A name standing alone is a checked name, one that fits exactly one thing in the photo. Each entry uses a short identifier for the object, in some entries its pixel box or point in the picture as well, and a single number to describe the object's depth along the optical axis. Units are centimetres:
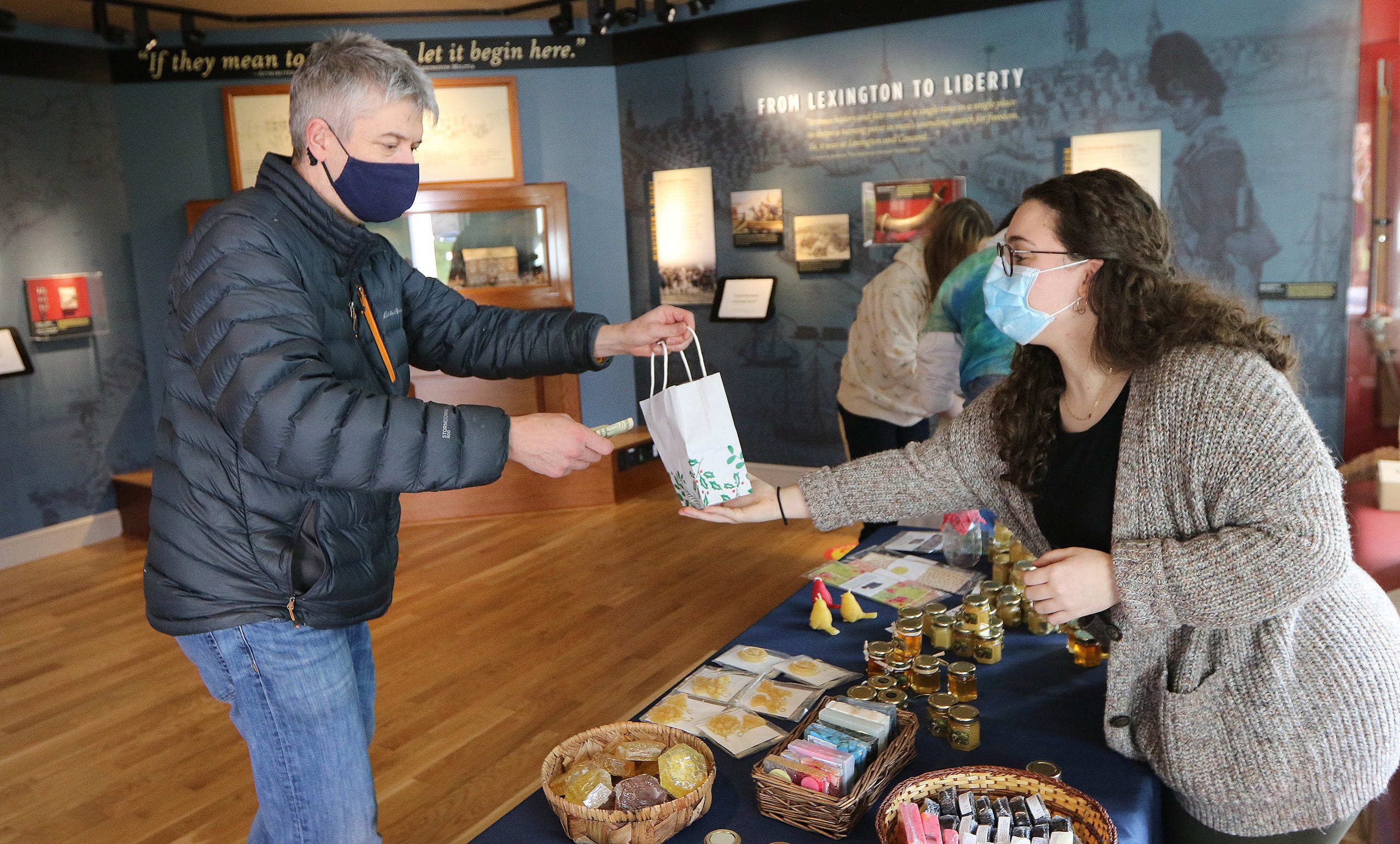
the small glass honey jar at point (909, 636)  201
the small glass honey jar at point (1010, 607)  220
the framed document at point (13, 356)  558
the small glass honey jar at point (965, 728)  167
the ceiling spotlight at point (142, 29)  561
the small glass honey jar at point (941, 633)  209
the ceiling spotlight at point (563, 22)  627
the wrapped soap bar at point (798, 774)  147
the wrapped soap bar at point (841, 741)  155
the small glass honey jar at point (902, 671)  195
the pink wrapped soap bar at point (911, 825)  134
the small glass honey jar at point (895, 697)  180
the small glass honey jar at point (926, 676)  190
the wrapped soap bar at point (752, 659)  205
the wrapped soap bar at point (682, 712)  182
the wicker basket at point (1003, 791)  139
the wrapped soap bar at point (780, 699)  185
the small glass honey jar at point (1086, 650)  199
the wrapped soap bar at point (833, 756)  150
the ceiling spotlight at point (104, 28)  546
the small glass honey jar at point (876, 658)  197
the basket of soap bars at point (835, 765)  145
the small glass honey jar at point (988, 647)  203
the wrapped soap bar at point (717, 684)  193
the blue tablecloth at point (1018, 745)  149
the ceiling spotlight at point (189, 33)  580
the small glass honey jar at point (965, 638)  206
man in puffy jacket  151
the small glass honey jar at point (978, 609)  205
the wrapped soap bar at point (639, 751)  160
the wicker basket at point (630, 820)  140
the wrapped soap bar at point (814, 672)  198
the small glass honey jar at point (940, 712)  173
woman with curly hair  142
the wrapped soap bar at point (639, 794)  147
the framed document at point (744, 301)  625
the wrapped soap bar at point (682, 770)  150
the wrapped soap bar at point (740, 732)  172
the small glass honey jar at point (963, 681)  183
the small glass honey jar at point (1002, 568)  248
